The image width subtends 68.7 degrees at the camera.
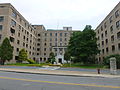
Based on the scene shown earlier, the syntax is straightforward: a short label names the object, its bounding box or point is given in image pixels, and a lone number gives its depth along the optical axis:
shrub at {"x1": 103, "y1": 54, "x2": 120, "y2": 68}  18.27
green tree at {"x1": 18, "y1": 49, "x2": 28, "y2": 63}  29.79
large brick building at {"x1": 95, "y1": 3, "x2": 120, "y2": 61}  23.90
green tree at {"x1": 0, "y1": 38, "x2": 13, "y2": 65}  22.87
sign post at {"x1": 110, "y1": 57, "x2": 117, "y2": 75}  12.06
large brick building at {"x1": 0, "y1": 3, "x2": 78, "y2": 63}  27.44
